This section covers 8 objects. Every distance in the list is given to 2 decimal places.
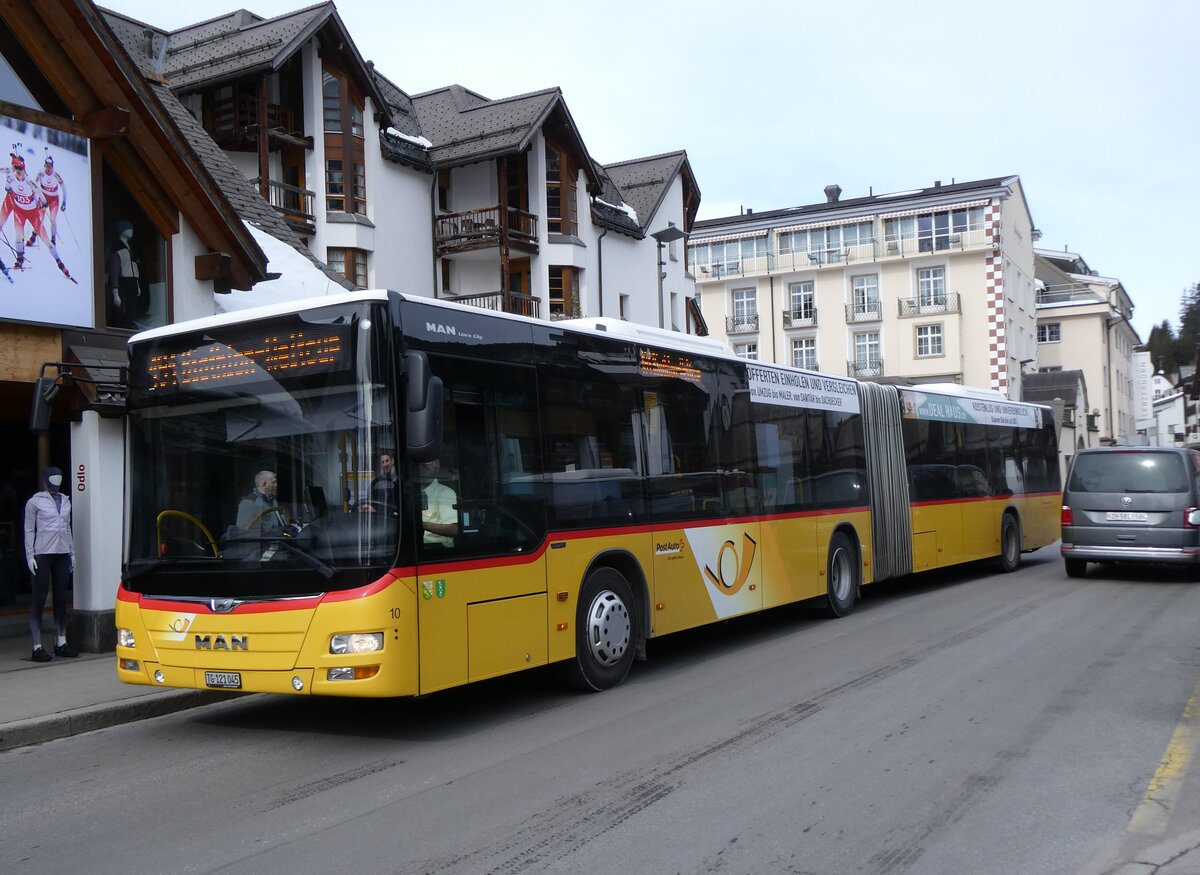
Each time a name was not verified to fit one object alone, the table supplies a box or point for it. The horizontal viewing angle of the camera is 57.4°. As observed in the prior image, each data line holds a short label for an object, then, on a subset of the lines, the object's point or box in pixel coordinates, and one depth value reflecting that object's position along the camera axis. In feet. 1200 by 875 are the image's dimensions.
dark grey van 54.80
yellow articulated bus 23.31
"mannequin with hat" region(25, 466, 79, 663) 35.47
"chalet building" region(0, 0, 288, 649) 37.24
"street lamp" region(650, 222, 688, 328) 91.78
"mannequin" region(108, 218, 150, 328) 40.42
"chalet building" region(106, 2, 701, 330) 84.79
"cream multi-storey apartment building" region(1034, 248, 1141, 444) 251.39
